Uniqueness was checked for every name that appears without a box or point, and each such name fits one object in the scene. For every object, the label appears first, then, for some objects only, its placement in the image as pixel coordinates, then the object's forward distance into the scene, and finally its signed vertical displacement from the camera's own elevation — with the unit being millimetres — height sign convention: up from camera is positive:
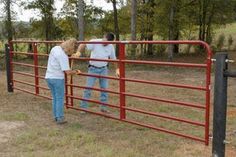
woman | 8133 -762
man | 8773 -662
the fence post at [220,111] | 4707 -838
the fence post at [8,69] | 11961 -1025
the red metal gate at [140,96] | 6357 -1070
